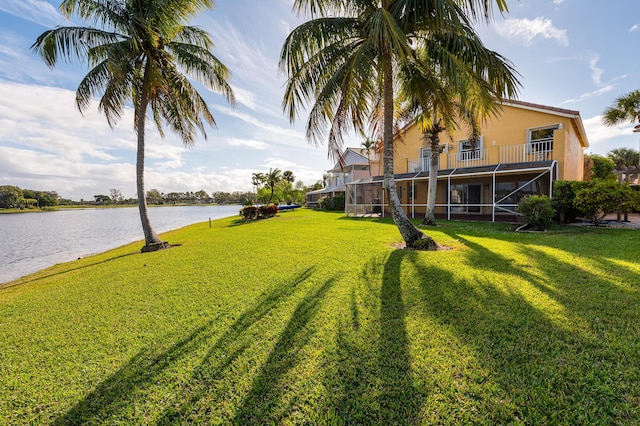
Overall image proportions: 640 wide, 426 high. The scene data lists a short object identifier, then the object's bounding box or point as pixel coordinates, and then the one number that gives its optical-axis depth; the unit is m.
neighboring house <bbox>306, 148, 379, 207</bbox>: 29.27
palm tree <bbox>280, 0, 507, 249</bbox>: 6.47
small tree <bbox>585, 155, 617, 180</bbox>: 17.42
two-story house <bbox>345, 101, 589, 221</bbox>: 13.51
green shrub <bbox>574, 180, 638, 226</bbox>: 9.13
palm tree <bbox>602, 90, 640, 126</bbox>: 15.93
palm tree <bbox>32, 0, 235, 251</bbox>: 8.91
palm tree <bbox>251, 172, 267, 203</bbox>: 47.62
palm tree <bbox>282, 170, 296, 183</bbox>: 85.19
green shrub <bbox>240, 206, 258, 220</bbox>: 23.58
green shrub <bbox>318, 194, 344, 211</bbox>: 30.81
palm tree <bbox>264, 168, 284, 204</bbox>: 46.50
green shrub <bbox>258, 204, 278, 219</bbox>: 24.05
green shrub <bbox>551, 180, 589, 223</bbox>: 10.47
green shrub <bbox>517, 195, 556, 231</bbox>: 9.66
